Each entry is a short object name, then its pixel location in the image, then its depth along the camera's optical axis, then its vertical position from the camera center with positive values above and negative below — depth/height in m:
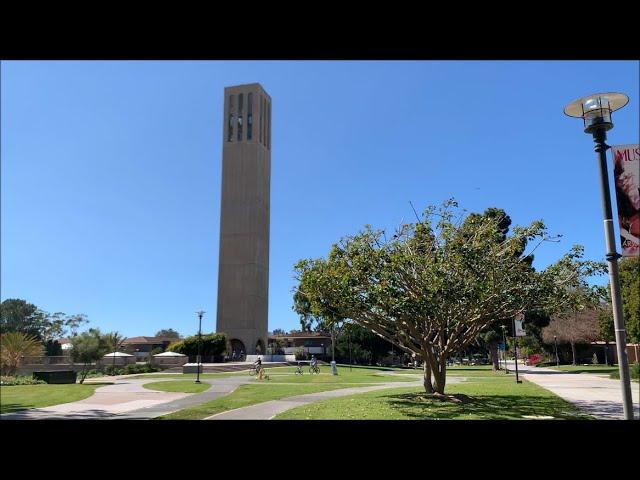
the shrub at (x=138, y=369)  41.50 -3.21
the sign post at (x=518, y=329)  26.33 +0.02
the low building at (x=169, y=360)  48.81 -2.89
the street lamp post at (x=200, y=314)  36.42 +1.15
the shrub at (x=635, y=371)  22.22 -1.89
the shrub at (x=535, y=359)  56.73 -3.45
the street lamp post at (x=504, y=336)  35.70 -0.52
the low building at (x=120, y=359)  48.16 -2.84
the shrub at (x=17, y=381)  25.62 -2.61
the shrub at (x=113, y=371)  39.81 -3.19
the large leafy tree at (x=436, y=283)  15.65 +1.50
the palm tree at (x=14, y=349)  29.37 -1.08
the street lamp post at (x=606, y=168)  7.25 +2.47
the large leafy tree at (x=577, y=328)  45.09 +0.09
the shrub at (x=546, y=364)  52.72 -3.68
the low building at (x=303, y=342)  78.19 -2.13
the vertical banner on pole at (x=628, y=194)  6.77 +1.83
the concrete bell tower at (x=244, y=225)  68.19 +14.44
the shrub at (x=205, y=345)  56.36 -1.69
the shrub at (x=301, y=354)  69.71 -3.38
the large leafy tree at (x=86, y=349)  33.12 -1.18
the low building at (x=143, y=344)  85.82 -2.23
